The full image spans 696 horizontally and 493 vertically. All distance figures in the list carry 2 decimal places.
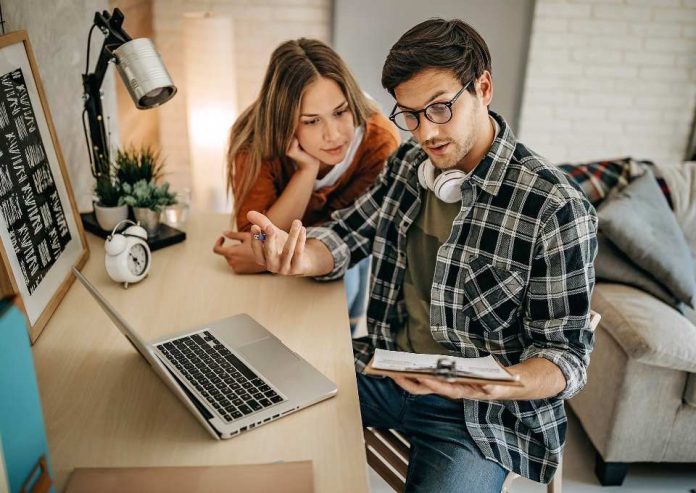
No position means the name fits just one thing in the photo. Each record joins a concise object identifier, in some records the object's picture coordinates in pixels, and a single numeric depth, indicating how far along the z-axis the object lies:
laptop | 1.02
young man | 1.22
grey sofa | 1.89
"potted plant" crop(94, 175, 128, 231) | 1.63
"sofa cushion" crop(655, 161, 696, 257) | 2.29
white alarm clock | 1.41
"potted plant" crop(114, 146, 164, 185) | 1.66
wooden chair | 1.39
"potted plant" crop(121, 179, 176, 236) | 1.62
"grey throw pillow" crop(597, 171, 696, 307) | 2.08
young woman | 1.69
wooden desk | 0.97
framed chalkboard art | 1.21
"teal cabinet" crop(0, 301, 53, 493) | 0.69
